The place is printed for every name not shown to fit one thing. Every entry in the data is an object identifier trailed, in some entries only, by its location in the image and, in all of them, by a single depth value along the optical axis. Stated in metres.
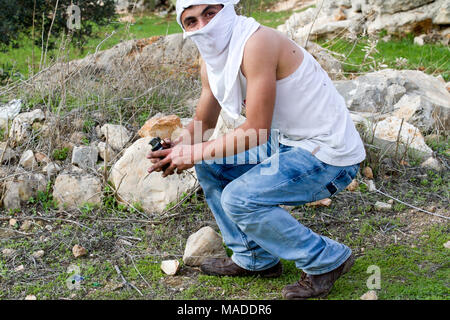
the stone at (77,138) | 4.31
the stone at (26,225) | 3.44
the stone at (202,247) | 3.04
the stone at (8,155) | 3.94
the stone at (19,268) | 3.00
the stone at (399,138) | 4.18
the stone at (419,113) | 4.70
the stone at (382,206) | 3.63
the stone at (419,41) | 7.98
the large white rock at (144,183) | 3.65
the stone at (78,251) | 3.13
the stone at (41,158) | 3.98
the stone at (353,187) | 3.85
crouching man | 2.38
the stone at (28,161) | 3.92
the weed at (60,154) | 4.11
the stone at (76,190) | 3.67
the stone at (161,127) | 4.07
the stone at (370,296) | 2.62
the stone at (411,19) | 8.08
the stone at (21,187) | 3.62
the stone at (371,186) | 3.85
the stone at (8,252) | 3.14
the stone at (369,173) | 4.00
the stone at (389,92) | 4.89
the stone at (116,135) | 4.24
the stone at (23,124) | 4.21
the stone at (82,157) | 3.96
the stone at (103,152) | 4.09
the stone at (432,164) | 4.12
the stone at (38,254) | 3.13
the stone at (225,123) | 3.88
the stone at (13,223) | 3.47
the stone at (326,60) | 5.93
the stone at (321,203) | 3.67
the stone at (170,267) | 2.96
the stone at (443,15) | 7.89
